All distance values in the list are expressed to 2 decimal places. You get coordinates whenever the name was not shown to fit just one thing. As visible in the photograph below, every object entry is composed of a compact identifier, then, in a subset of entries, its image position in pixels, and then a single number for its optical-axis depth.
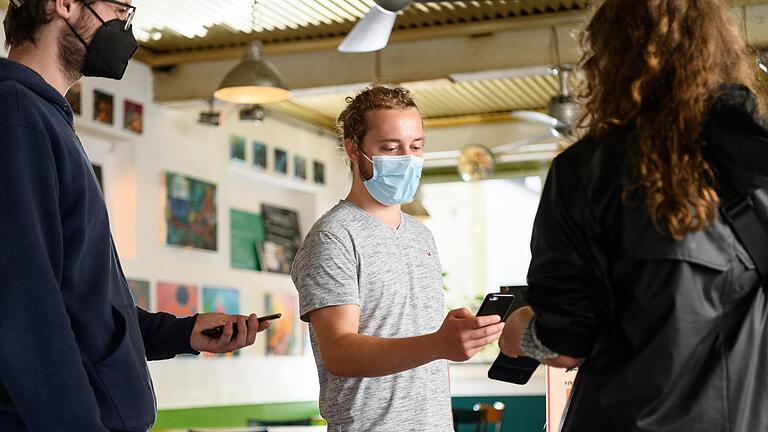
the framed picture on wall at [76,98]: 7.55
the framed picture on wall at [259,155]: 10.02
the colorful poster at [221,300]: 9.16
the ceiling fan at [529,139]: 7.39
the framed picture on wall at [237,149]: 9.63
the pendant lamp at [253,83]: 6.31
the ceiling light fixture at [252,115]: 8.49
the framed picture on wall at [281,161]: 10.45
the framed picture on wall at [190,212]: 8.67
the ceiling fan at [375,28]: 5.39
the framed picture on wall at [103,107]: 7.86
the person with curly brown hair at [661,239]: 1.60
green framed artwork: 9.91
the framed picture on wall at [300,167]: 10.84
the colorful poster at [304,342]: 10.90
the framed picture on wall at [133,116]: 8.27
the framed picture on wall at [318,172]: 11.24
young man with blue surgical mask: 2.24
